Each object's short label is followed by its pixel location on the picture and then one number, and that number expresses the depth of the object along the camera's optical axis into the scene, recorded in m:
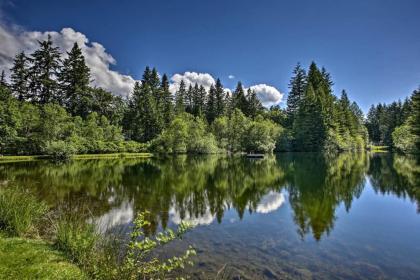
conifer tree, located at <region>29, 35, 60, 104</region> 57.09
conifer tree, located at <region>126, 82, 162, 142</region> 64.12
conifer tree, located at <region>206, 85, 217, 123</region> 85.11
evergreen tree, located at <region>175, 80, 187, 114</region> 95.31
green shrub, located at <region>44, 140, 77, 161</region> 39.81
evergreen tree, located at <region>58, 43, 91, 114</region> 60.50
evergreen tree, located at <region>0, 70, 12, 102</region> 39.19
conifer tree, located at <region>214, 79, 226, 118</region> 85.39
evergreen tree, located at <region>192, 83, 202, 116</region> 90.11
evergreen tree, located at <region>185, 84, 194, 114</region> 96.08
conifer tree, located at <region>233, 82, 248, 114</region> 84.12
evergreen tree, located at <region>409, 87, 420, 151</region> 39.38
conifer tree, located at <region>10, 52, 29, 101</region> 56.66
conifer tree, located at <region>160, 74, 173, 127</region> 69.44
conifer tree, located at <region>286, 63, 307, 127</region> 71.37
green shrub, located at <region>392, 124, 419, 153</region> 46.86
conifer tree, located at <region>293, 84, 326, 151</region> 58.78
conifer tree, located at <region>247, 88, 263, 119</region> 84.06
